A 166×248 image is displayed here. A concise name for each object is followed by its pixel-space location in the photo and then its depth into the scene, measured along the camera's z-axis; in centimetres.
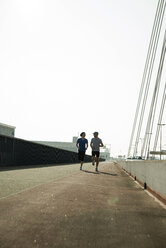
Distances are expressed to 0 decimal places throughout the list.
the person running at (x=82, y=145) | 1265
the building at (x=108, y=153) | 18938
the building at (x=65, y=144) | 16138
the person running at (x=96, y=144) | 1245
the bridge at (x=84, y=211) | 219
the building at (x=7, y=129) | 5664
